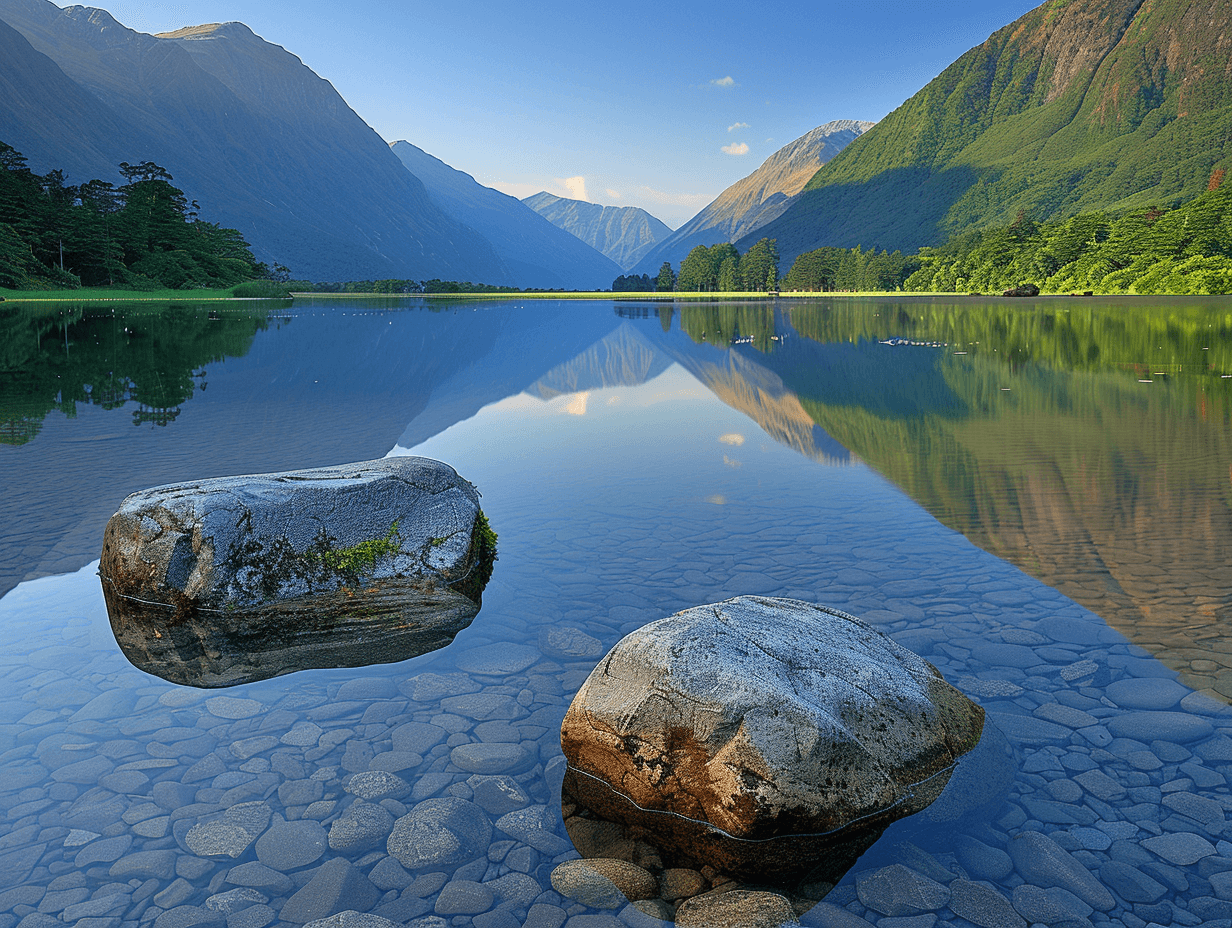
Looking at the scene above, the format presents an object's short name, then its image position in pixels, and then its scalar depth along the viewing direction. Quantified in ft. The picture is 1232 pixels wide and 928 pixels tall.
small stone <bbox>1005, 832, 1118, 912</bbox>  14.83
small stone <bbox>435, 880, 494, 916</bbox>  14.84
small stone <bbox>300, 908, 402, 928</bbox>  14.46
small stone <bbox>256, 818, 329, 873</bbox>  16.05
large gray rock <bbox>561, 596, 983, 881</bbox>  16.51
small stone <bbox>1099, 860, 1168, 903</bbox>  14.75
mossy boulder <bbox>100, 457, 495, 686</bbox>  27.35
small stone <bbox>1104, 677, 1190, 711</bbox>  21.24
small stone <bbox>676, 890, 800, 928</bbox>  14.51
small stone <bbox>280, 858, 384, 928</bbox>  14.79
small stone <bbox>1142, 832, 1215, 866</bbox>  15.57
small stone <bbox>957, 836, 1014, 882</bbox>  15.53
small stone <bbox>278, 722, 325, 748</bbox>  20.49
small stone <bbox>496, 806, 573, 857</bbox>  16.69
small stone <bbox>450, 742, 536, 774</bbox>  19.38
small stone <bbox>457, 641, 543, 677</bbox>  24.54
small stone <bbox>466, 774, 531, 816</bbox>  17.88
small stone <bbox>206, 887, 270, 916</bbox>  14.87
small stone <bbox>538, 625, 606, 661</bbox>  25.20
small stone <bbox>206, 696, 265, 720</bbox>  22.13
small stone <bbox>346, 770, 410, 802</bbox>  18.17
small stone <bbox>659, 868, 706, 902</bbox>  15.44
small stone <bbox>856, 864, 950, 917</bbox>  14.87
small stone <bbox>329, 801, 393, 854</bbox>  16.52
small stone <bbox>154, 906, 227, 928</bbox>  14.48
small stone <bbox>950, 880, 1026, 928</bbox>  14.38
